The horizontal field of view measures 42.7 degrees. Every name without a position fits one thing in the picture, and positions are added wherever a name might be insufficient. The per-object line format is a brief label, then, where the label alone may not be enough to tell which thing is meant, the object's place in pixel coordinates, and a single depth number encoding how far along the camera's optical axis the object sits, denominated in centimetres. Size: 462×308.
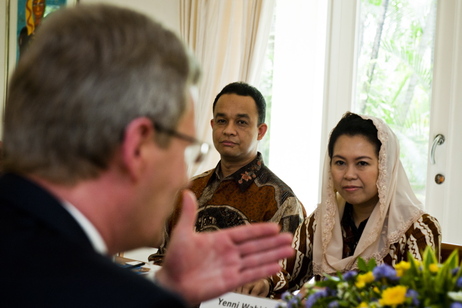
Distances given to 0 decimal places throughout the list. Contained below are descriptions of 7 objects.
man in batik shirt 269
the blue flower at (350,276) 98
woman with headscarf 216
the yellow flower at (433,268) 92
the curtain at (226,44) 404
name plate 161
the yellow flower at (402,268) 95
